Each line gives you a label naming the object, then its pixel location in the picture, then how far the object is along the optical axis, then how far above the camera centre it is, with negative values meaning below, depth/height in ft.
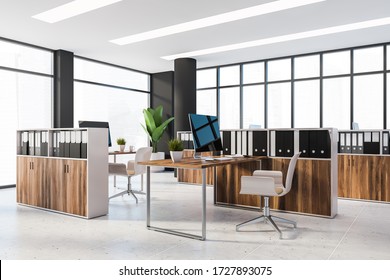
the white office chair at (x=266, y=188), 10.94 -1.81
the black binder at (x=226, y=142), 16.03 -0.22
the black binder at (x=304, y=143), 13.76 -0.24
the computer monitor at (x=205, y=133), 12.40 +0.20
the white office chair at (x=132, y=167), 16.65 -1.61
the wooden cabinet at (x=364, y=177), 16.99 -2.20
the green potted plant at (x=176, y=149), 11.83 -0.44
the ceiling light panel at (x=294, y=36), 18.85 +6.88
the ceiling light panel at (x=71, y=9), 16.07 +6.92
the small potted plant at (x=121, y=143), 20.24 -0.35
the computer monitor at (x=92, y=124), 18.03 +0.82
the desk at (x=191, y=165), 10.43 -0.94
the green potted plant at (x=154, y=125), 28.66 +1.17
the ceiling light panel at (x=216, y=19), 16.25 +6.94
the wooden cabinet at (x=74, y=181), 13.38 -1.95
